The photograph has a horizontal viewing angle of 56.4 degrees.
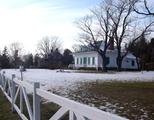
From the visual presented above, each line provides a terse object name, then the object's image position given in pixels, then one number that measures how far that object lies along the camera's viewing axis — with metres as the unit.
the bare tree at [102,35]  26.17
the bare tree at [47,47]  50.18
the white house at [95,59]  31.21
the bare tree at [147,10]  15.08
